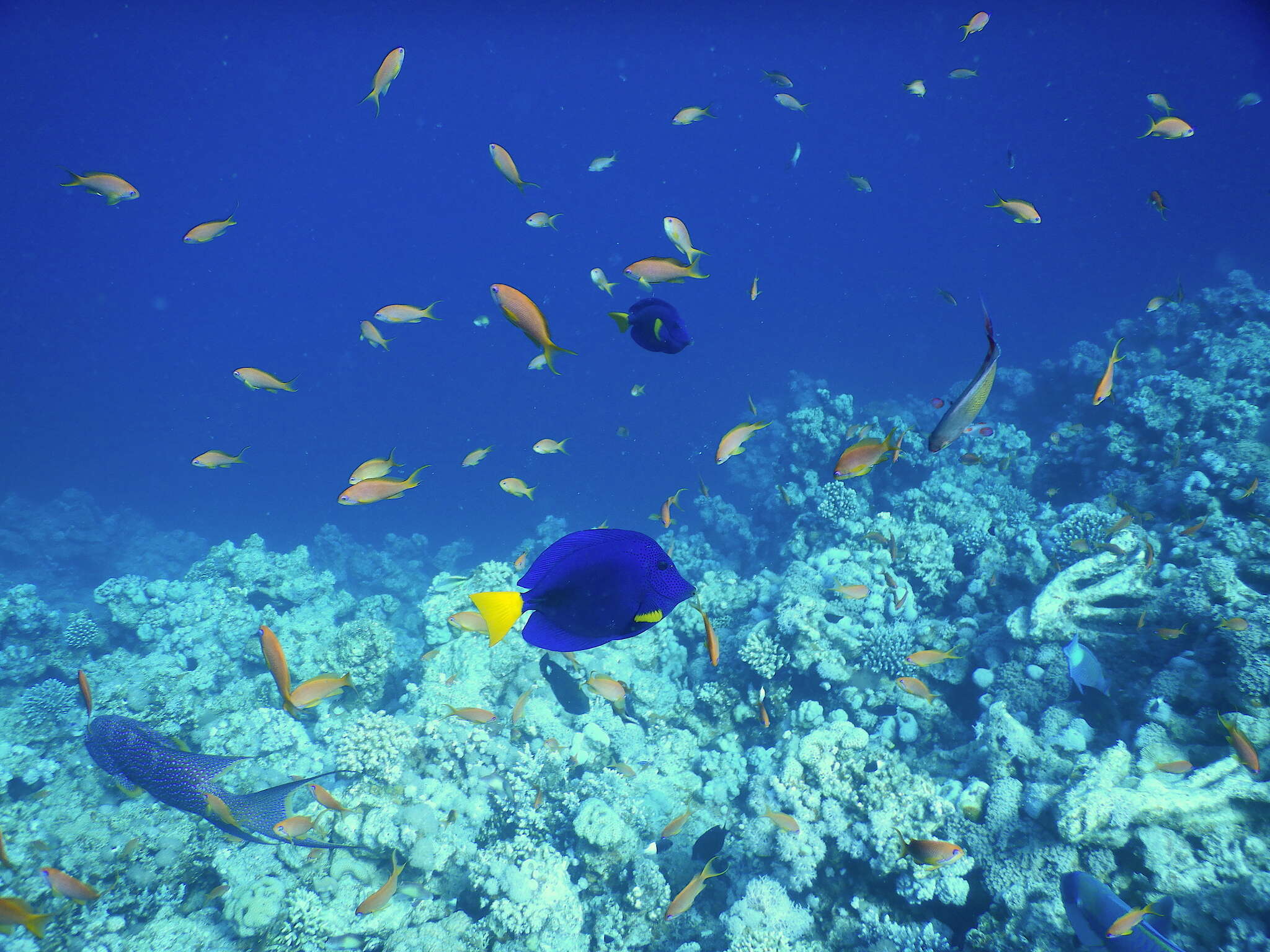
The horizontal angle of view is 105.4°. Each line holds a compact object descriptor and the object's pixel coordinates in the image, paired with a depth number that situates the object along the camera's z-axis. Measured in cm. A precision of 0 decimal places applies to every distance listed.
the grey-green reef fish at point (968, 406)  157
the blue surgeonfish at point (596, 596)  149
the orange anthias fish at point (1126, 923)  248
